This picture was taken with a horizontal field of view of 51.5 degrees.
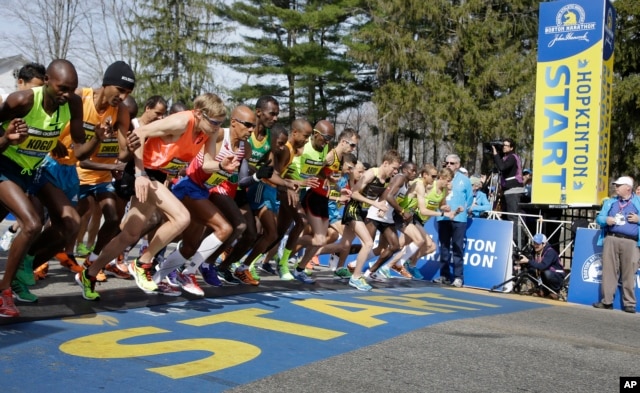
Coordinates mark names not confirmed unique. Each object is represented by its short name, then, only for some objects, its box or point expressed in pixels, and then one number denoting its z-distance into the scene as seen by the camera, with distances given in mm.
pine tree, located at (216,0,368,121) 32688
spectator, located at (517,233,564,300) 11453
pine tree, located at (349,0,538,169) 27703
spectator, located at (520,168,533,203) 14109
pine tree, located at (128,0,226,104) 33031
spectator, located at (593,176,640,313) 10438
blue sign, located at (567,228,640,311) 11125
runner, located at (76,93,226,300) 6227
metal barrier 12250
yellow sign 12258
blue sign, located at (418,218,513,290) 12227
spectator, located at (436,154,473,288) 12414
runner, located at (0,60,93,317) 5227
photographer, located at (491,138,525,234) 13414
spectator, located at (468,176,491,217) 13180
